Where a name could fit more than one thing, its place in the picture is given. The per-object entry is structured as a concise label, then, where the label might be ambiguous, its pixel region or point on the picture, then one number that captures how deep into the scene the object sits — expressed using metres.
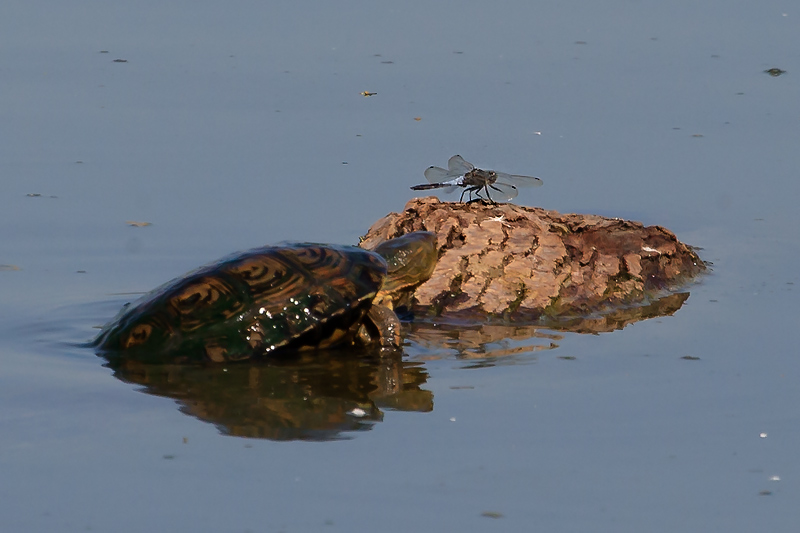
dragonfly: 17.16
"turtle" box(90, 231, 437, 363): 13.49
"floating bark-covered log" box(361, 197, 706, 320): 15.64
